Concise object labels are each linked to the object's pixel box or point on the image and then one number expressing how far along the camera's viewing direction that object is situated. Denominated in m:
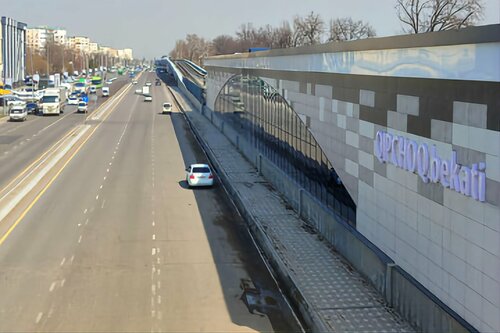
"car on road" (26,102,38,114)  79.62
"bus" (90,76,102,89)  131.50
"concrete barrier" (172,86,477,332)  12.67
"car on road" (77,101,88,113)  77.04
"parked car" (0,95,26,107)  80.47
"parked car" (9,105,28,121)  67.31
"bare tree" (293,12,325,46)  122.28
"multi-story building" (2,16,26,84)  126.38
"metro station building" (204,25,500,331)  11.12
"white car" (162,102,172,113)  75.06
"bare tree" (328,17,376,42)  103.33
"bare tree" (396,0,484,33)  65.44
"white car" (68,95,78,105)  93.94
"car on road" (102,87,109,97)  109.88
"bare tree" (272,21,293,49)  135.50
